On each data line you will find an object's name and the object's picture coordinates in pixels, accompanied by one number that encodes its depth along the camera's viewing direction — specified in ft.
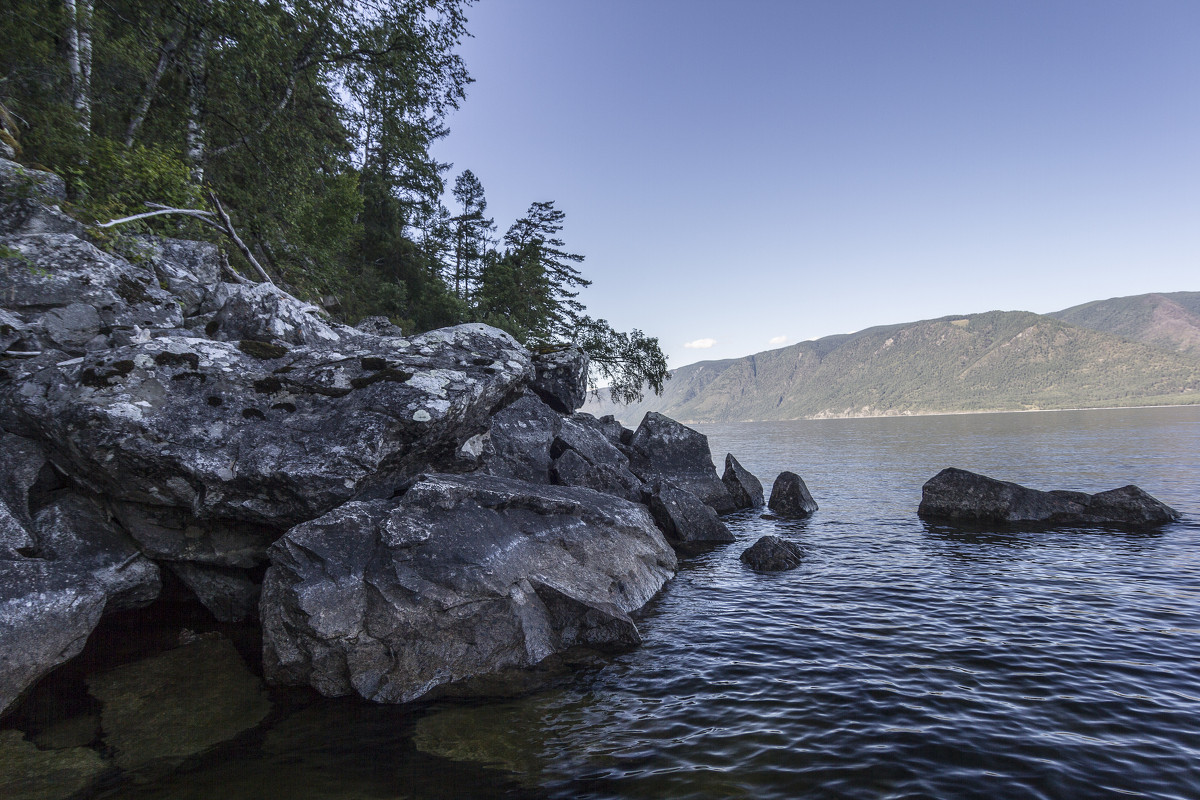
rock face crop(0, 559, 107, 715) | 24.09
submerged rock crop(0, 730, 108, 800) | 20.08
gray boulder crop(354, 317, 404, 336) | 80.79
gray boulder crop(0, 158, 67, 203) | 44.60
